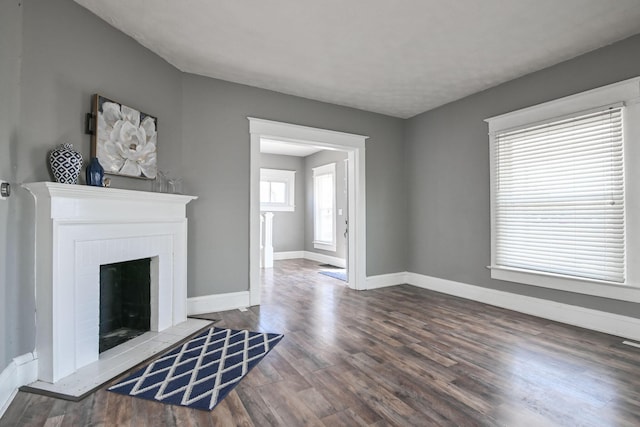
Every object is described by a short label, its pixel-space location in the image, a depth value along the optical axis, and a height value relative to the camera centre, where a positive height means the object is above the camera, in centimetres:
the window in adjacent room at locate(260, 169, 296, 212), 777 +65
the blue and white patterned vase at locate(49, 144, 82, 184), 214 +35
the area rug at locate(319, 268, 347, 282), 559 -105
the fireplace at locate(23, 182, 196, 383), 204 -26
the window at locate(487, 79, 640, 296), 290 +24
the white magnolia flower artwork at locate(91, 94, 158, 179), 255 +66
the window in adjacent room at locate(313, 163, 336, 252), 719 +23
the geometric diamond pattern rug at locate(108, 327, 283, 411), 189 -105
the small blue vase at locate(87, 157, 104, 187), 240 +32
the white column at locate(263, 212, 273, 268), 676 -51
